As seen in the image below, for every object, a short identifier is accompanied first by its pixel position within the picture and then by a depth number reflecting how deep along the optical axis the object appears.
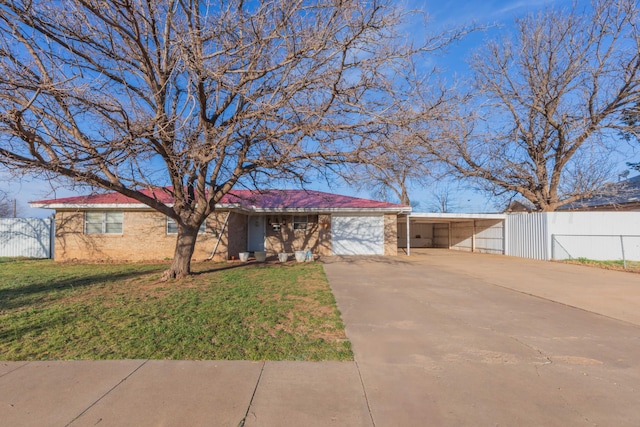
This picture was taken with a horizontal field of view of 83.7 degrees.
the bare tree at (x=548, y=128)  18.11
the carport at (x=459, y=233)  22.34
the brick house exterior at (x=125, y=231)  15.98
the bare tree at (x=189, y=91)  6.26
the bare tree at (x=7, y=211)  42.65
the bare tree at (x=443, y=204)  53.19
